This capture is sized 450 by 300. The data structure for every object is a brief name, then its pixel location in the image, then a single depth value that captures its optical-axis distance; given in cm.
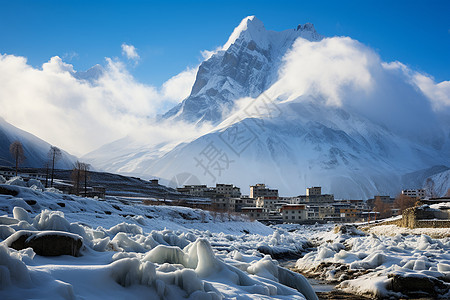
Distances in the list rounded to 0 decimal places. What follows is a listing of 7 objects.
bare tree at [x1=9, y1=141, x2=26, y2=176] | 7975
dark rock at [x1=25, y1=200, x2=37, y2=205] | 3558
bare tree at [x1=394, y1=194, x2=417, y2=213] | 10846
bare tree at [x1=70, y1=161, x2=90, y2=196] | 8914
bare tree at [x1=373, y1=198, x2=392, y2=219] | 12925
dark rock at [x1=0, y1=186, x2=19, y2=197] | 3772
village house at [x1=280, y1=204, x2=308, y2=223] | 13562
